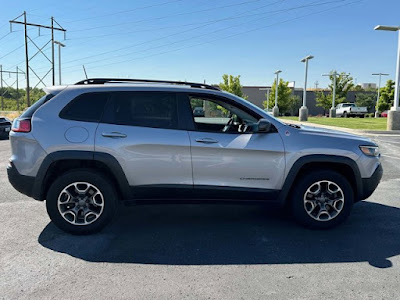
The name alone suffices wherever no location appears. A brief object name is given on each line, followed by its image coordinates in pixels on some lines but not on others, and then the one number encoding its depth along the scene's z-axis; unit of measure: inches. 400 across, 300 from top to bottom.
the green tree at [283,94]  2156.7
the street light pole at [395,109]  697.6
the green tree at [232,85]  2165.4
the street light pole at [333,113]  1428.4
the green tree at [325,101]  2228.1
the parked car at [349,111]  1737.2
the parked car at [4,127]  694.5
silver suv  151.6
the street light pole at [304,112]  1144.6
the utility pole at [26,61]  1315.8
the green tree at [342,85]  2103.8
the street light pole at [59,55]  1322.0
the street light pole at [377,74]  2106.5
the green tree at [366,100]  2716.5
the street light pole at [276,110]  1502.2
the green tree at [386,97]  2207.7
